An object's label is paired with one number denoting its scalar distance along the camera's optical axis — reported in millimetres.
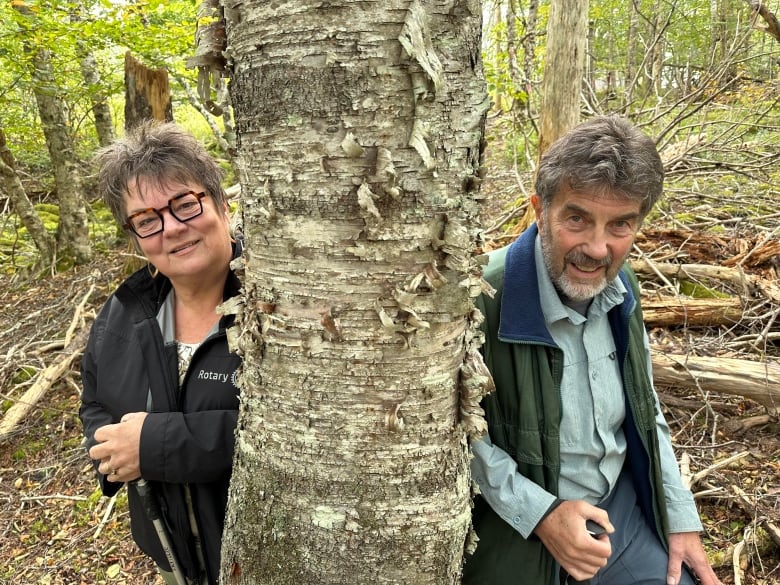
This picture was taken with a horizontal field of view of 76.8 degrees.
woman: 1602
